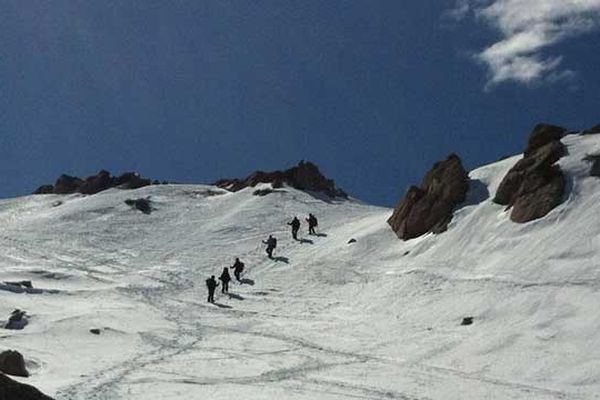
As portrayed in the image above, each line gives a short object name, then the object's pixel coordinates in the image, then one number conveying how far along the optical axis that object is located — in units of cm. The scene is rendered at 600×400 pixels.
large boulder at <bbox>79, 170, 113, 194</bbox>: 9875
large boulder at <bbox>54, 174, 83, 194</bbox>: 10169
